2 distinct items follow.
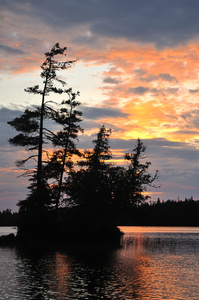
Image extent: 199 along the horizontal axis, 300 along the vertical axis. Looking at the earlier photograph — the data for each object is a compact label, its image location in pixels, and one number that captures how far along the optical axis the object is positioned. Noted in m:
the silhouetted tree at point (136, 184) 53.83
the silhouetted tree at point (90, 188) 50.53
